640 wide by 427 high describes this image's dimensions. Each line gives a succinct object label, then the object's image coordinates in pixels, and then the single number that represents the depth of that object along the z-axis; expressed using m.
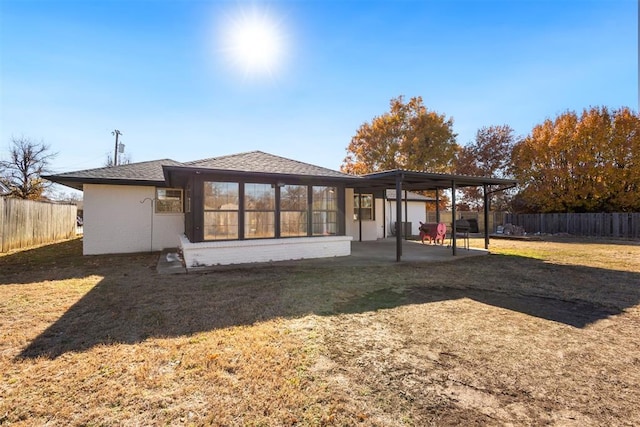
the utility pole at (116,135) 25.58
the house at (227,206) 7.87
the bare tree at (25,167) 23.55
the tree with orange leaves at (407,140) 23.42
